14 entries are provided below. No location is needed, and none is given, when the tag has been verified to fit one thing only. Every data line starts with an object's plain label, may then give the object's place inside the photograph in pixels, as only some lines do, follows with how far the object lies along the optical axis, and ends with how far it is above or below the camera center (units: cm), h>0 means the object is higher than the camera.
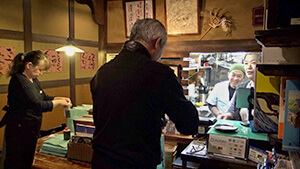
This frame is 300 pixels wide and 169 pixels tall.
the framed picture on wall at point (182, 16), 308 +75
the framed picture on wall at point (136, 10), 331 +88
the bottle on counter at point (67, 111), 286 -42
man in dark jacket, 131 -18
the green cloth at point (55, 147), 229 -68
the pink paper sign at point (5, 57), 377 +27
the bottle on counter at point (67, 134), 251 -60
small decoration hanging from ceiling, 298 +65
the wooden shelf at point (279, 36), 83 +14
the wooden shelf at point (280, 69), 92 +3
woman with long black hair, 264 -40
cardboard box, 209 -65
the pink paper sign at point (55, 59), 466 +30
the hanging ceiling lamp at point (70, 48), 312 +34
